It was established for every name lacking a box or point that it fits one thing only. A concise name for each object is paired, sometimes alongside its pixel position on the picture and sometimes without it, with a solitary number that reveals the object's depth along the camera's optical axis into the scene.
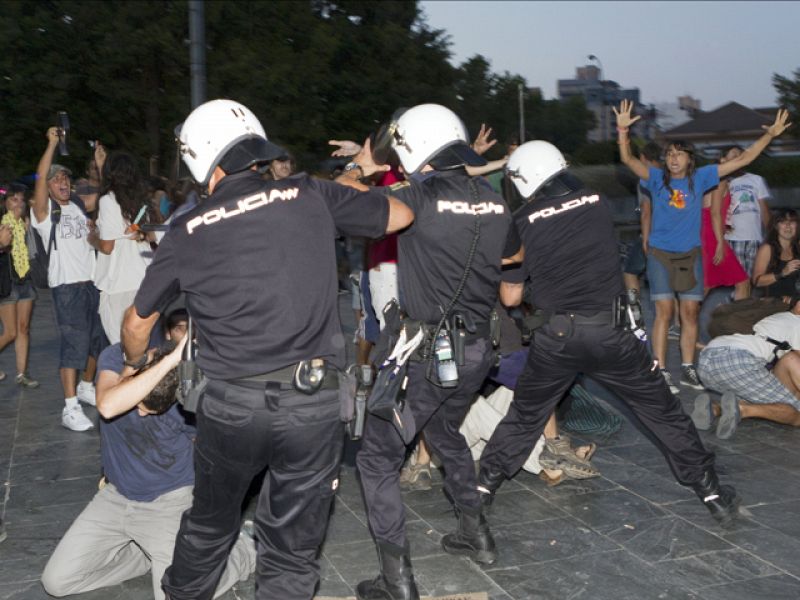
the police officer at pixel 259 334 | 3.86
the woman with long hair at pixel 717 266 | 10.28
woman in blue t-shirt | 8.57
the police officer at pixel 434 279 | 4.79
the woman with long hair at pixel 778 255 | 8.74
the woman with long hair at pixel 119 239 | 7.41
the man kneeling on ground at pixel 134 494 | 4.76
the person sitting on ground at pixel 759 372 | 7.48
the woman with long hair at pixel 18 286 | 8.53
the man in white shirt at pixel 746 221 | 10.98
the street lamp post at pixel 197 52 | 9.89
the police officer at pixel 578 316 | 5.52
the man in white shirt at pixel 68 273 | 7.91
